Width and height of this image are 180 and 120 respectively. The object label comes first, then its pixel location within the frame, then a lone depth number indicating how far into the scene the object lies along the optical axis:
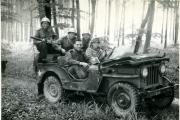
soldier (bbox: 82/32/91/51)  6.08
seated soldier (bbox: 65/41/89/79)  5.56
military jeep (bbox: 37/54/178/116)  4.45
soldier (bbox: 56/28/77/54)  6.36
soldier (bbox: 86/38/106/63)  5.61
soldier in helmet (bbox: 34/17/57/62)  6.20
